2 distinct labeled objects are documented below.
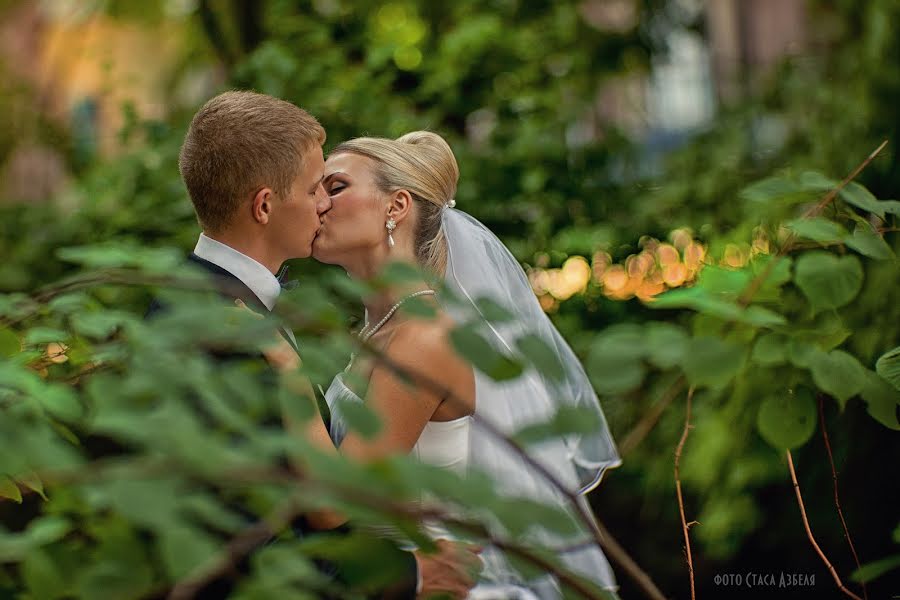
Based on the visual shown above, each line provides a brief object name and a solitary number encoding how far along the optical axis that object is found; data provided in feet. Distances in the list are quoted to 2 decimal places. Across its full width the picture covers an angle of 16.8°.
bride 13.35
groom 13.02
